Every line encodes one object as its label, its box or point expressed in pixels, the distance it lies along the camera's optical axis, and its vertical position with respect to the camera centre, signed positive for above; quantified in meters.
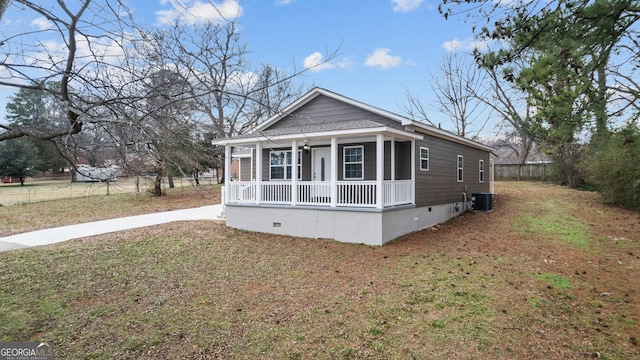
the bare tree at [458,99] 30.14 +7.39
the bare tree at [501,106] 28.12 +6.23
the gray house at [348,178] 9.79 +0.06
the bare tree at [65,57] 3.47 +1.36
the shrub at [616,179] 14.49 -0.01
